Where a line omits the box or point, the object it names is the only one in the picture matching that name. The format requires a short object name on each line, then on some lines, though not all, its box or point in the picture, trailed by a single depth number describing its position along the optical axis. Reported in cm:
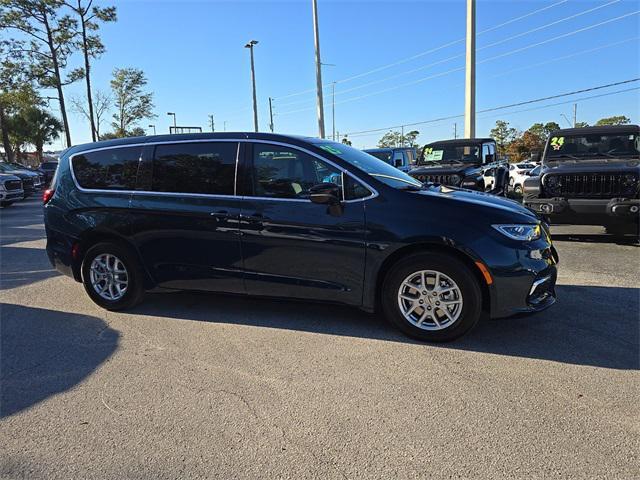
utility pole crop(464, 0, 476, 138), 1673
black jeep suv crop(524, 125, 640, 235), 735
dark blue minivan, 392
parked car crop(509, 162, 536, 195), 2268
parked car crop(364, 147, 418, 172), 1555
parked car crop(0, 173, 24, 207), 1693
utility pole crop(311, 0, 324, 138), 2297
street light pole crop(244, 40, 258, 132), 3415
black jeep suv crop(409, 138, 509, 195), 1103
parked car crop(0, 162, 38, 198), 2044
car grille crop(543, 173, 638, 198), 741
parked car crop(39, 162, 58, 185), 2885
